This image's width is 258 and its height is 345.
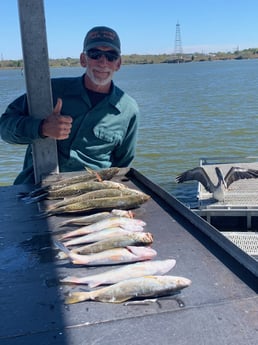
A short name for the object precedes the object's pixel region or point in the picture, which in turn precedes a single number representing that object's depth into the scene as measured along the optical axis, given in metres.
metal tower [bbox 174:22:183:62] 158.49
